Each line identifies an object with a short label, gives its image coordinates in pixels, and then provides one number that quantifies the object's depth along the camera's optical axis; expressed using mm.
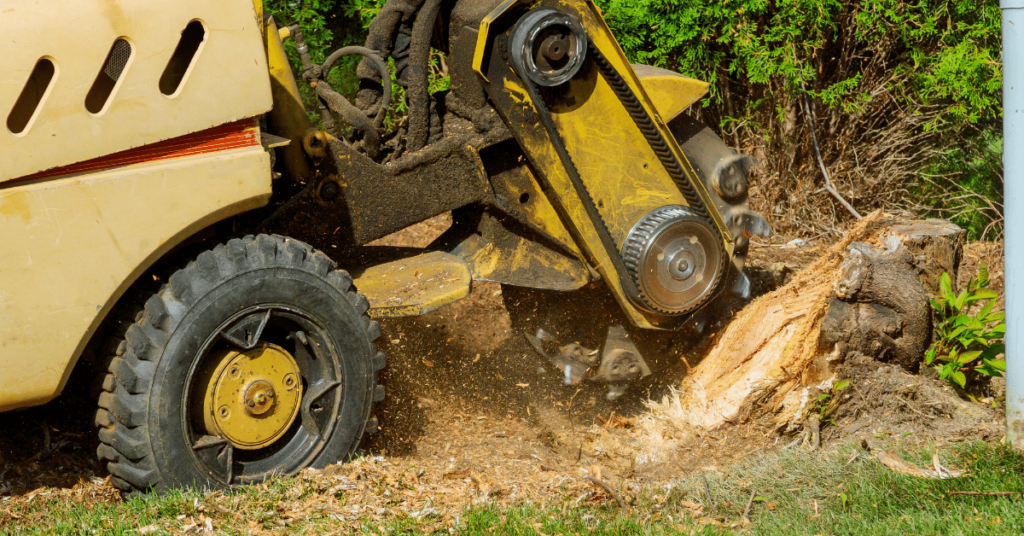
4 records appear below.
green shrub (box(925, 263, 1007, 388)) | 8086
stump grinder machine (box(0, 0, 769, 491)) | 5219
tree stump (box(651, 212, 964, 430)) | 7934
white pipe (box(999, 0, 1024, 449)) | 6406
